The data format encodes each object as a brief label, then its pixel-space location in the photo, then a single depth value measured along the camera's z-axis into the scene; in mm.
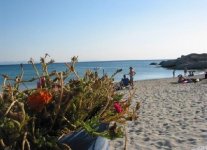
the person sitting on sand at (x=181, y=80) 13466
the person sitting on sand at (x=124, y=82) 11550
